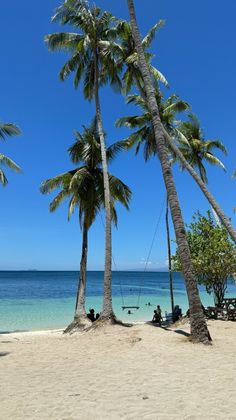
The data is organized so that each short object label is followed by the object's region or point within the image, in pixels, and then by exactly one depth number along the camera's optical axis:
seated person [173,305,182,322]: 20.34
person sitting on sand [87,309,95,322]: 19.59
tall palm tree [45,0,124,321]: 18.89
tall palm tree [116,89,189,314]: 23.92
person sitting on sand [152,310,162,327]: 19.56
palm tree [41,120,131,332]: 19.75
